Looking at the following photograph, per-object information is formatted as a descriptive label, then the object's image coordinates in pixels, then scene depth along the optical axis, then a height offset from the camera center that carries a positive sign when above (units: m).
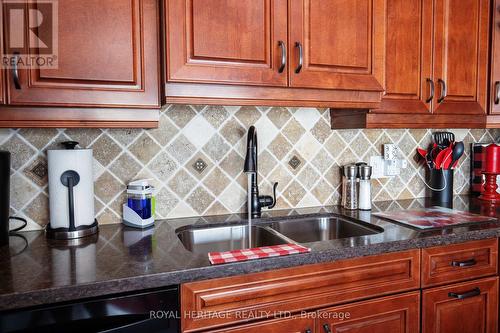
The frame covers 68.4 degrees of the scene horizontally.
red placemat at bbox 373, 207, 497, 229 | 1.51 -0.32
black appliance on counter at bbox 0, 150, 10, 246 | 1.19 -0.16
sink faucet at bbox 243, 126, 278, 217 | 1.50 -0.19
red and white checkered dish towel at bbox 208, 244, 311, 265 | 1.09 -0.33
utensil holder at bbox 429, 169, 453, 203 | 2.03 -0.22
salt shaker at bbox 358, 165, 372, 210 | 1.79 -0.20
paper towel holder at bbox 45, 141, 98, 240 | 1.28 -0.27
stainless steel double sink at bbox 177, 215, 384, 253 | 1.52 -0.38
